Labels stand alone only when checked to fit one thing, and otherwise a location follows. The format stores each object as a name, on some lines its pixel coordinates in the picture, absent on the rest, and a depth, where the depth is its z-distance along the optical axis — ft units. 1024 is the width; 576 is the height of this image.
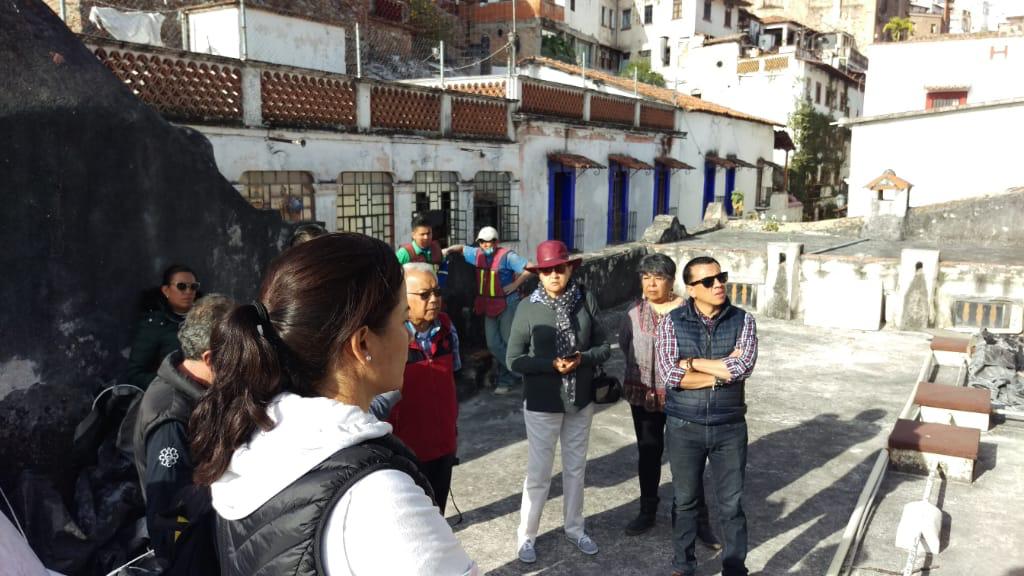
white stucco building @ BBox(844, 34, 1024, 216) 56.39
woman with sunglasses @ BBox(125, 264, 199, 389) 13.41
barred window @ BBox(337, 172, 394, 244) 41.42
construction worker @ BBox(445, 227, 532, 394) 23.59
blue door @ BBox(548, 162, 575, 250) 60.18
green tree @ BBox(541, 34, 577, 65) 108.88
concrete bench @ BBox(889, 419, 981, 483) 16.43
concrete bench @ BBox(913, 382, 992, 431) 19.57
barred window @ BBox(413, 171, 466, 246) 46.80
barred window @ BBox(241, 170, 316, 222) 35.58
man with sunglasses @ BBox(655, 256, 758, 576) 11.60
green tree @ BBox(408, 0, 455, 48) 95.66
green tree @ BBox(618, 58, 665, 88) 106.42
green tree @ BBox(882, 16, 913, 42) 118.62
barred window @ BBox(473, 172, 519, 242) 52.24
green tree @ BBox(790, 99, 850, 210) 100.94
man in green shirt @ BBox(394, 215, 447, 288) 21.36
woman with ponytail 3.83
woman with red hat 13.05
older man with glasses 11.71
